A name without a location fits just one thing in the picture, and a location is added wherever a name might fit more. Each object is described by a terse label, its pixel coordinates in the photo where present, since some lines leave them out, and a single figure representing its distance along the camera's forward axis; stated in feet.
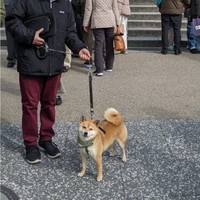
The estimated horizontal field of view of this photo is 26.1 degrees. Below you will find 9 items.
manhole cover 12.12
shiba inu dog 12.37
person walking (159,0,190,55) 27.89
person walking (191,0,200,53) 26.64
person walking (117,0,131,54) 26.66
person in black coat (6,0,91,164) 12.64
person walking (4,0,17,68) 25.91
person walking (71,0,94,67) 25.50
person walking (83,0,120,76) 23.30
